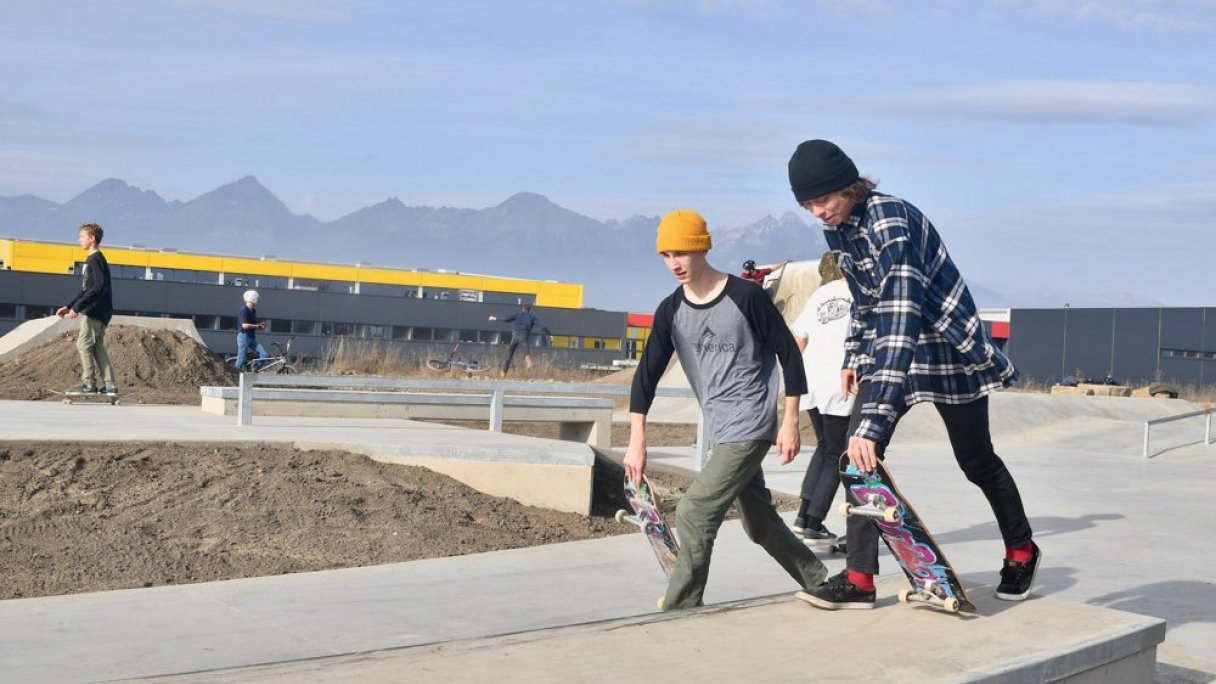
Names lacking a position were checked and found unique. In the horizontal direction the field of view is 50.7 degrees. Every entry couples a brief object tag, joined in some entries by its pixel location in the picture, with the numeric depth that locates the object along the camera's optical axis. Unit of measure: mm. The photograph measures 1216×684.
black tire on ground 31859
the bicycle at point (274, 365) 23302
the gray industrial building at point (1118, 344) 49906
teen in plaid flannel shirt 5000
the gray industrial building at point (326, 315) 57031
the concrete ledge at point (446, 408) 12338
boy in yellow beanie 5445
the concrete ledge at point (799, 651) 4023
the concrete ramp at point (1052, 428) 18609
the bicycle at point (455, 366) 28969
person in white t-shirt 7684
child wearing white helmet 21719
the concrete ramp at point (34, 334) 22830
